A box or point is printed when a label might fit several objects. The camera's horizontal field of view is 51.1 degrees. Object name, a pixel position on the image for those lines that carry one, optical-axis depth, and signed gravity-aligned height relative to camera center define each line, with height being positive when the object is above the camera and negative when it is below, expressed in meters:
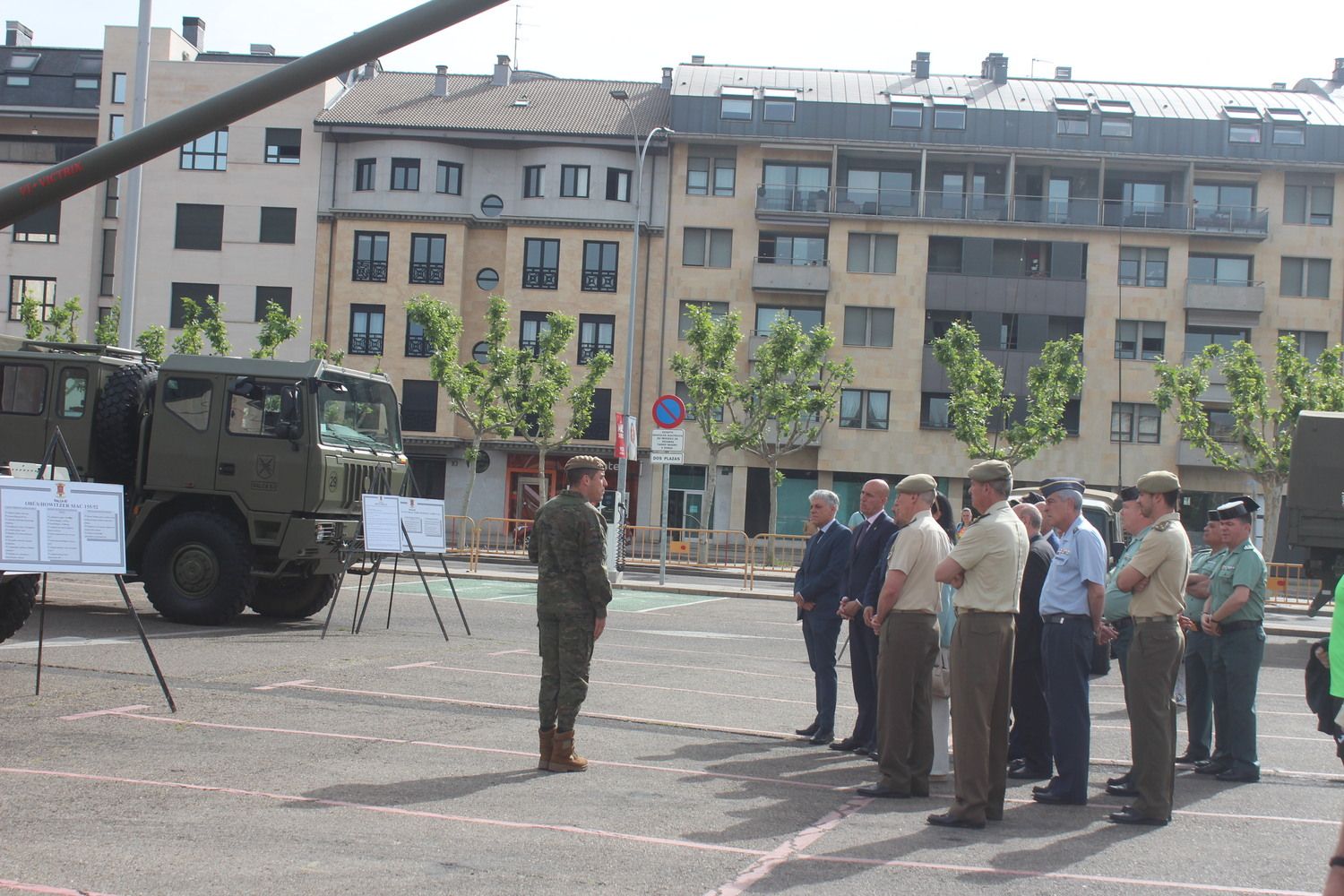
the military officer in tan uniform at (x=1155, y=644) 7.63 -0.86
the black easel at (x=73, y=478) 9.53 -0.39
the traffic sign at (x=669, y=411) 24.81 +0.91
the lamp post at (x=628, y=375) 28.53 +2.45
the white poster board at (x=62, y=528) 9.71 -0.69
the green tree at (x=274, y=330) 45.91 +3.70
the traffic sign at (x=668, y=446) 25.84 +0.30
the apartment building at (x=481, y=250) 51.22 +7.44
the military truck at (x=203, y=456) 15.41 -0.21
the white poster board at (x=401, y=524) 15.48 -0.85
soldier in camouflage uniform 8.23 -0.82
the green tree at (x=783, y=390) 43.28 +2.46
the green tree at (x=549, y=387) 44.66 +2.23
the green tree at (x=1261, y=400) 42.25 +2.91
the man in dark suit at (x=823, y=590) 10.34 -0.88
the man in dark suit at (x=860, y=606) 9.71 -0.91
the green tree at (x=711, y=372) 42.84 +2.85
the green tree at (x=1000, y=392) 45.56 +2.92
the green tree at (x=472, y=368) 44.59 +2.70
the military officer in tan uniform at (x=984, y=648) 7.29 -0.89
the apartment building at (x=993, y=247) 50.62 +8.51
